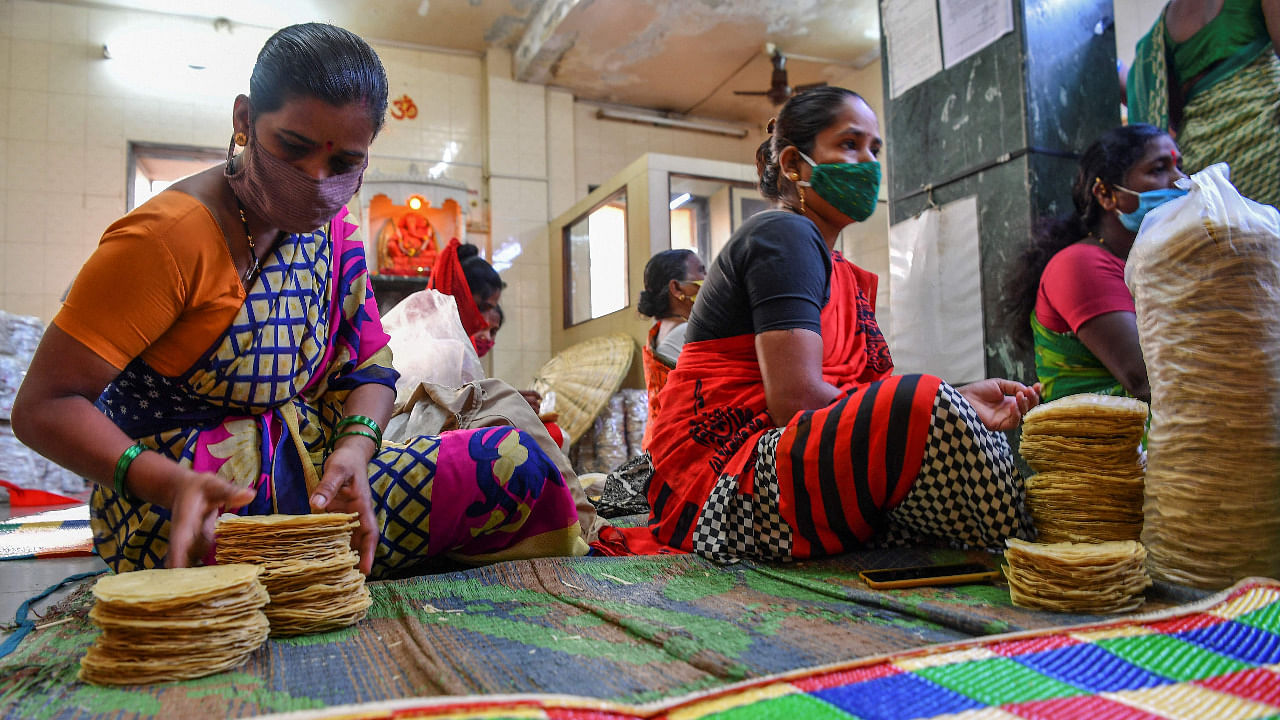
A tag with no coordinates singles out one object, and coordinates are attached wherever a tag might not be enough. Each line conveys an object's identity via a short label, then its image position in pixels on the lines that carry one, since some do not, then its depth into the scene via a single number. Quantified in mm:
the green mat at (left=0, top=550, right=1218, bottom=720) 957
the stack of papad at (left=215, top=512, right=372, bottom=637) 1216
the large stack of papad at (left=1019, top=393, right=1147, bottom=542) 1641
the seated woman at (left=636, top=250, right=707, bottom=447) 4219
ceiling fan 7438
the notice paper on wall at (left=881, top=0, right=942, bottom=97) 3355
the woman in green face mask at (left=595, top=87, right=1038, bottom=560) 1675
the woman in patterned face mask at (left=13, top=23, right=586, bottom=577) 1272
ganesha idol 6691
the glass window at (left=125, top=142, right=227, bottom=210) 7133
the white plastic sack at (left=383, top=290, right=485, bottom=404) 3113
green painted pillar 2930
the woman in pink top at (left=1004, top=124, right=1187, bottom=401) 2309
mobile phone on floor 1513
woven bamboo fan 5408
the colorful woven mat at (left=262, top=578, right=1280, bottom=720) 838
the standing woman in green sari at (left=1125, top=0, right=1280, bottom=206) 2633
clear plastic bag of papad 1406
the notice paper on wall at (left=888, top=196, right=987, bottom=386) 3180
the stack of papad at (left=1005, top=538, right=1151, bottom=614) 1284
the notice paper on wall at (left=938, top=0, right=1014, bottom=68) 3000
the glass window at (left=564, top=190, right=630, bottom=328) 6297
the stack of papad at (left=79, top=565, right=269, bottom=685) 1009
